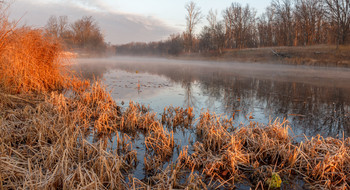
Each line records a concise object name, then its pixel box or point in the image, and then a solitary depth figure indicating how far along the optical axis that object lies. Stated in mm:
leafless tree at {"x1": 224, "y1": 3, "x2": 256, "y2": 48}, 55438
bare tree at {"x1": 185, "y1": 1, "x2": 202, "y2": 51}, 57812
